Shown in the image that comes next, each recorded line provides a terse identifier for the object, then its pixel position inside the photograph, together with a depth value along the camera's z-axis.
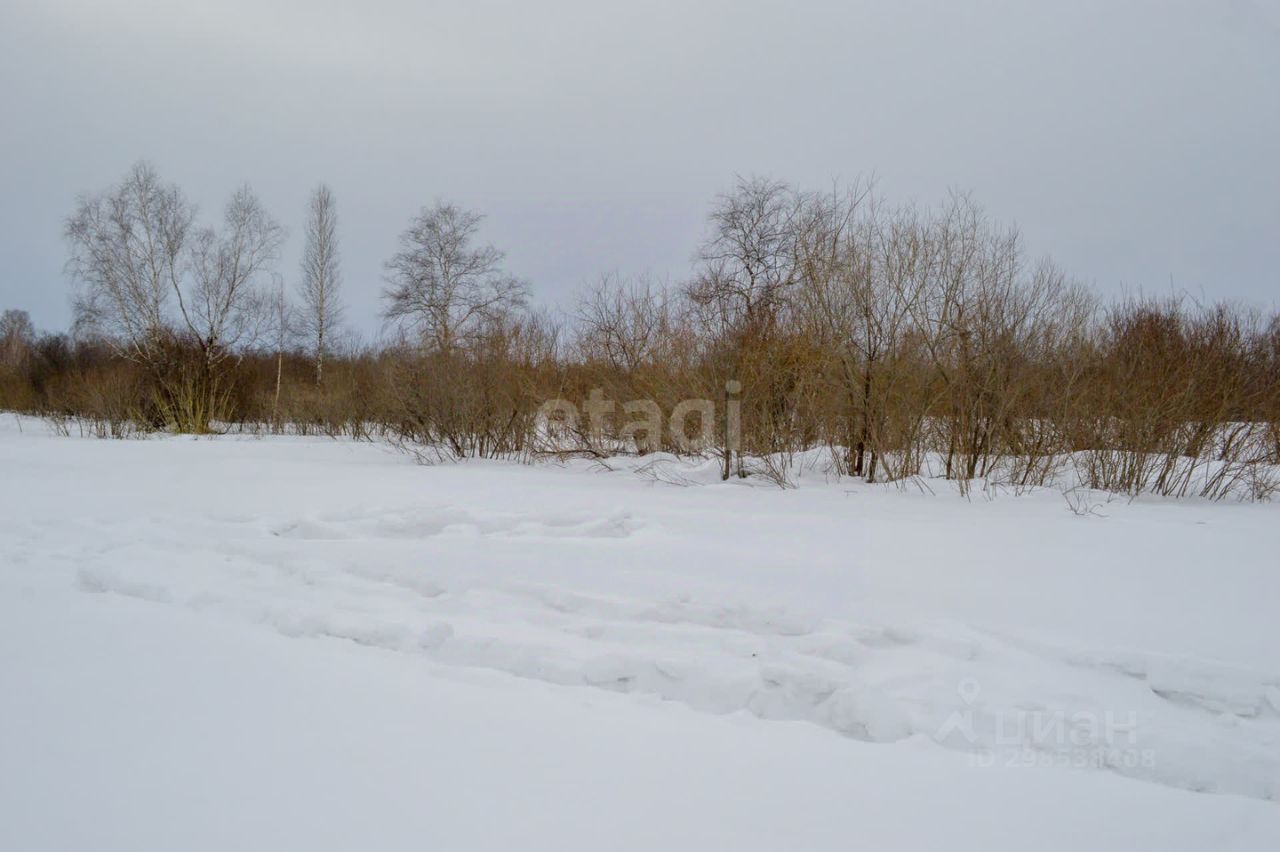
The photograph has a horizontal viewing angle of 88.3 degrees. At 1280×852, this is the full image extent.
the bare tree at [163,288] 20.14
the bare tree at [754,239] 19.28
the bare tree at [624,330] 11.62
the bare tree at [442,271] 24.98
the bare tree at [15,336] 38.50
